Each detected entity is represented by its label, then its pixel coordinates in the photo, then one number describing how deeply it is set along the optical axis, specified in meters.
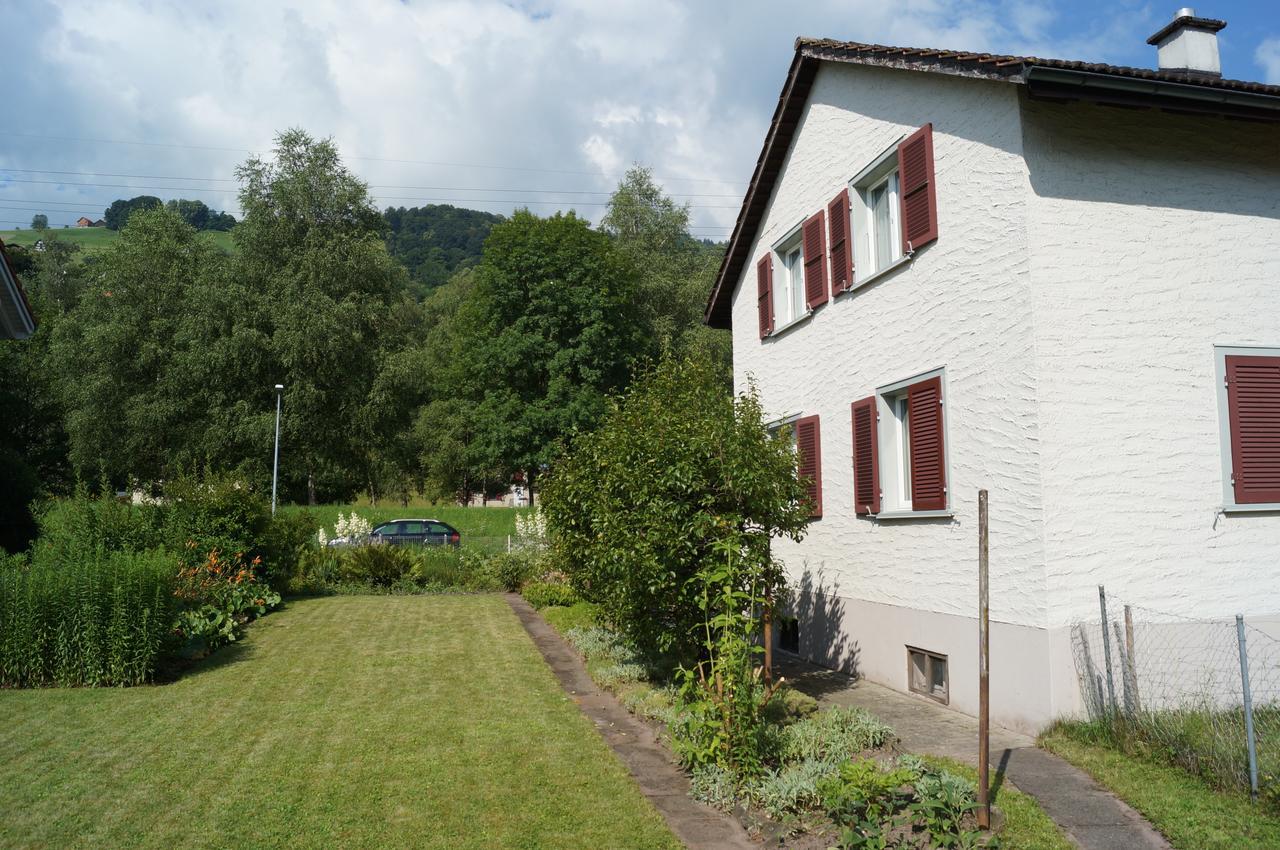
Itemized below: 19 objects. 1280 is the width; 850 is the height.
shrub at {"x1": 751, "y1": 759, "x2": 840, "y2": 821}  6.39
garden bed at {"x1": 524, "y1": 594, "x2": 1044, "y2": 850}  5.43
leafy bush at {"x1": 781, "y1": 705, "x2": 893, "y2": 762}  7.37
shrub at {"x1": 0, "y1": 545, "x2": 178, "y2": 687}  11.19
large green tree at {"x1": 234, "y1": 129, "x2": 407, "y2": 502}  40.97
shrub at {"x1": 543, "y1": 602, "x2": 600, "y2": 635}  15.97
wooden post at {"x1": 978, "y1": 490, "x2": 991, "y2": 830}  5.57
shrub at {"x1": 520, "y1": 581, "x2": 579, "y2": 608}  19.45
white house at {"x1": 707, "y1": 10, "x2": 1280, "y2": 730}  7.96
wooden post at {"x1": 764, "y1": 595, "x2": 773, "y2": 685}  8.81
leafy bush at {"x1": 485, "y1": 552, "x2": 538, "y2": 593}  23.95
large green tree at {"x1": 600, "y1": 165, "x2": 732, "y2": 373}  46.72
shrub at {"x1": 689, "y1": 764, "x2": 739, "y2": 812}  6.71
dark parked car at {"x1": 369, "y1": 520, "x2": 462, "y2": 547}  30.42
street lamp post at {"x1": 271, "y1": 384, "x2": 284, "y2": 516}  37.16
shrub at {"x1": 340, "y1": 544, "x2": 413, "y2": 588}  23.30
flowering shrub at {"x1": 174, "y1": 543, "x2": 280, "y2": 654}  13.43
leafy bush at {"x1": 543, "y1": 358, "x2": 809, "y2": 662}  9.06
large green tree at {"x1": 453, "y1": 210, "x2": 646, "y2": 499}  42.38
